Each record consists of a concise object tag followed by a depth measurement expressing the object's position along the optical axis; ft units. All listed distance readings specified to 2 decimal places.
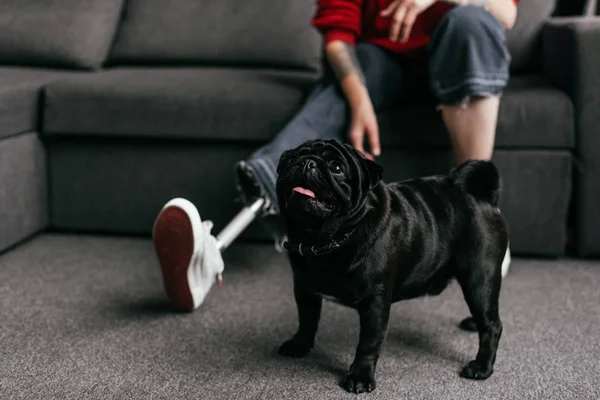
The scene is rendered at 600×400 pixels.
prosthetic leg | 4.33
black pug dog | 3.41
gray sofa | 5.42
